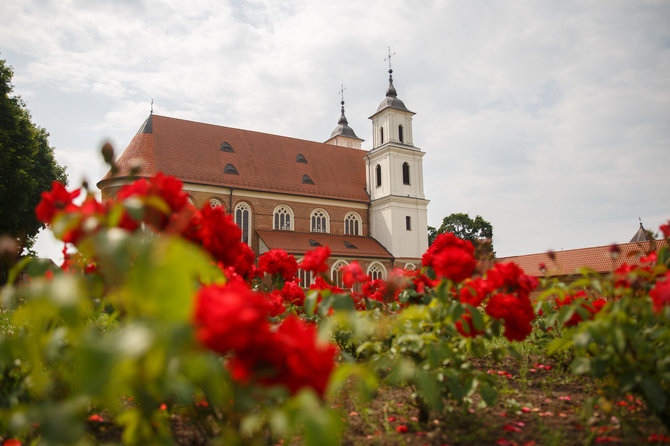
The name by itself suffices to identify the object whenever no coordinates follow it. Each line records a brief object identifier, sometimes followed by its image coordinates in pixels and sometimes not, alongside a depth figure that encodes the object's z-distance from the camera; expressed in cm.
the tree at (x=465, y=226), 4667
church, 2388
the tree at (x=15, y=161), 1702
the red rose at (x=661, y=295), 161
